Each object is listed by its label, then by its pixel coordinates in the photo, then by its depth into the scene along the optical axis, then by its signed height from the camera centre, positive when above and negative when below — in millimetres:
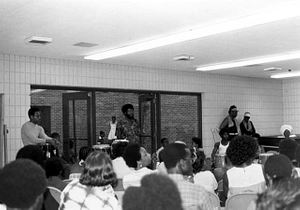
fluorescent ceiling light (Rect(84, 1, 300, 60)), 4535 +1159
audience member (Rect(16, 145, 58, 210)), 3404 -292
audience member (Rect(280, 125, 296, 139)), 9852 -379
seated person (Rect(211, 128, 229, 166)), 8094 -599
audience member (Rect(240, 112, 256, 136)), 11070 -302
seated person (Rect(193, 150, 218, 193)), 4027 -638
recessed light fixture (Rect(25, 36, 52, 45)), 5806 +1160
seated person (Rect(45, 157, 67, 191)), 3539 -486
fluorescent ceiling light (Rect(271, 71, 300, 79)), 10945 +1139
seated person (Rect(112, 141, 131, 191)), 4543 -548
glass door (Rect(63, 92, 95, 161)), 8625 -59
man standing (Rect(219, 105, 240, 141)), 10789 -155
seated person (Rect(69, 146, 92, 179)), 4316 -626
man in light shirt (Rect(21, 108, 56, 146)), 6582 -216
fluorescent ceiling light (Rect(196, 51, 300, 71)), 7888 +1160
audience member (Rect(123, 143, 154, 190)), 4234 -415
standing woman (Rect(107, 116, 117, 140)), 10482 -286
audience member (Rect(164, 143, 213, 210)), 3045 -334
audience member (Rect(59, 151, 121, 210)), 2578 -463
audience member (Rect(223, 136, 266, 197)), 3518 -486
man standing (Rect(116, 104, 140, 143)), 8070 -192
